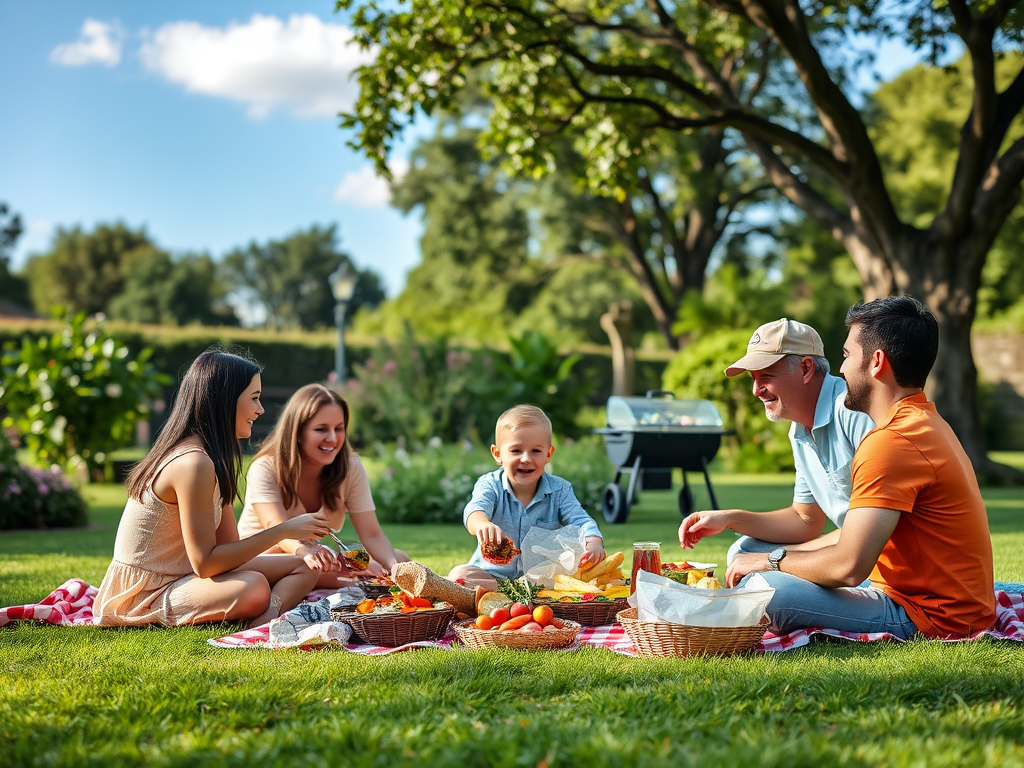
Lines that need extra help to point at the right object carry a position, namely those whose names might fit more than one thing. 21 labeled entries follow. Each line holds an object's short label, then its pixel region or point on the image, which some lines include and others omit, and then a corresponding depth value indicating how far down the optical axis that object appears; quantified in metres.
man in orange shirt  3.35
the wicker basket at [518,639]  3.70
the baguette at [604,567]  4.60
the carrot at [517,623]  3.77
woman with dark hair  4.07
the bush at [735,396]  15.23
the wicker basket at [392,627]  3.86
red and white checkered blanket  3.72
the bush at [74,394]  11.85
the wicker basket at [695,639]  3.46
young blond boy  4.66
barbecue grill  8.87
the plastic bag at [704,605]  3.47
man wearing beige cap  4.05
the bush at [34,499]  8.76
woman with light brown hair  5.00
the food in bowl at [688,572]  4.20
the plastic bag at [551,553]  4.54
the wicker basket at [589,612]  4.24
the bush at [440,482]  9.58
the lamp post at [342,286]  17.45
